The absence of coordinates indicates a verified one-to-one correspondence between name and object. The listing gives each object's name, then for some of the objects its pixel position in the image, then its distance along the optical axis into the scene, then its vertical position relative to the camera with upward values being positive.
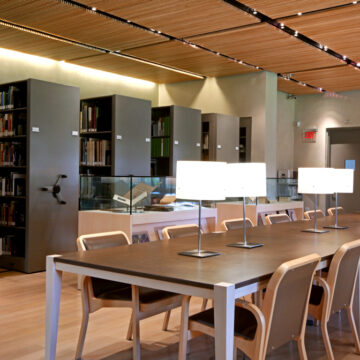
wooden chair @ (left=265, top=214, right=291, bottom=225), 5.18 -0.53
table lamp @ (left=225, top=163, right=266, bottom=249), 3.44 -0.09
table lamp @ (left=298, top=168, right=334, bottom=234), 4.26 -0.11
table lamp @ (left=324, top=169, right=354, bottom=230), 4.75 -0.13
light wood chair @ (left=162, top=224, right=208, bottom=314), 3.85 -0.51
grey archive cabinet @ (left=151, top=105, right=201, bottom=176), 8.15 +0.49
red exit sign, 11.26 +0.73
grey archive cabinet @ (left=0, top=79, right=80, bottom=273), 5.98 -0.08
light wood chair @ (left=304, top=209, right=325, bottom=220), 5.91 -0.56
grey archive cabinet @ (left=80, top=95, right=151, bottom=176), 7.27 +0.48
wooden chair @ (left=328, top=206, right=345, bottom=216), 6.60 -0.57
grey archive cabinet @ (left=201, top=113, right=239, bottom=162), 8.77 +0.52
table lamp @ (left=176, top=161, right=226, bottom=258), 2.92 -0.08
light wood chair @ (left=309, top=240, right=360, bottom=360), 2.97 -0.75
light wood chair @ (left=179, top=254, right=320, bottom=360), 2.36 -0.76
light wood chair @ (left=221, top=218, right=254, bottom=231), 4.49 -0.52
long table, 2.22 -0.53
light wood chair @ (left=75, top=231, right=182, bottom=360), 2.96 -0.80
